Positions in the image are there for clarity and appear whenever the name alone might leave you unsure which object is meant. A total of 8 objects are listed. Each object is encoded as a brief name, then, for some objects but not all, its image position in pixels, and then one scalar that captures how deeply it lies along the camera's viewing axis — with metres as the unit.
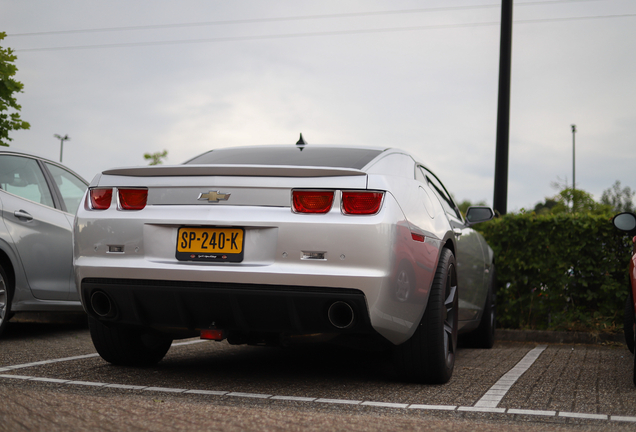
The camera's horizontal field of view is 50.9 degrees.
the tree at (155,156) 41.09
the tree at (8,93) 8.54
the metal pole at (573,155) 54.22
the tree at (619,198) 80.25
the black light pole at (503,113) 9.06
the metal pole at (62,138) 49.62
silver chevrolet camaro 3.47
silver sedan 5.76
